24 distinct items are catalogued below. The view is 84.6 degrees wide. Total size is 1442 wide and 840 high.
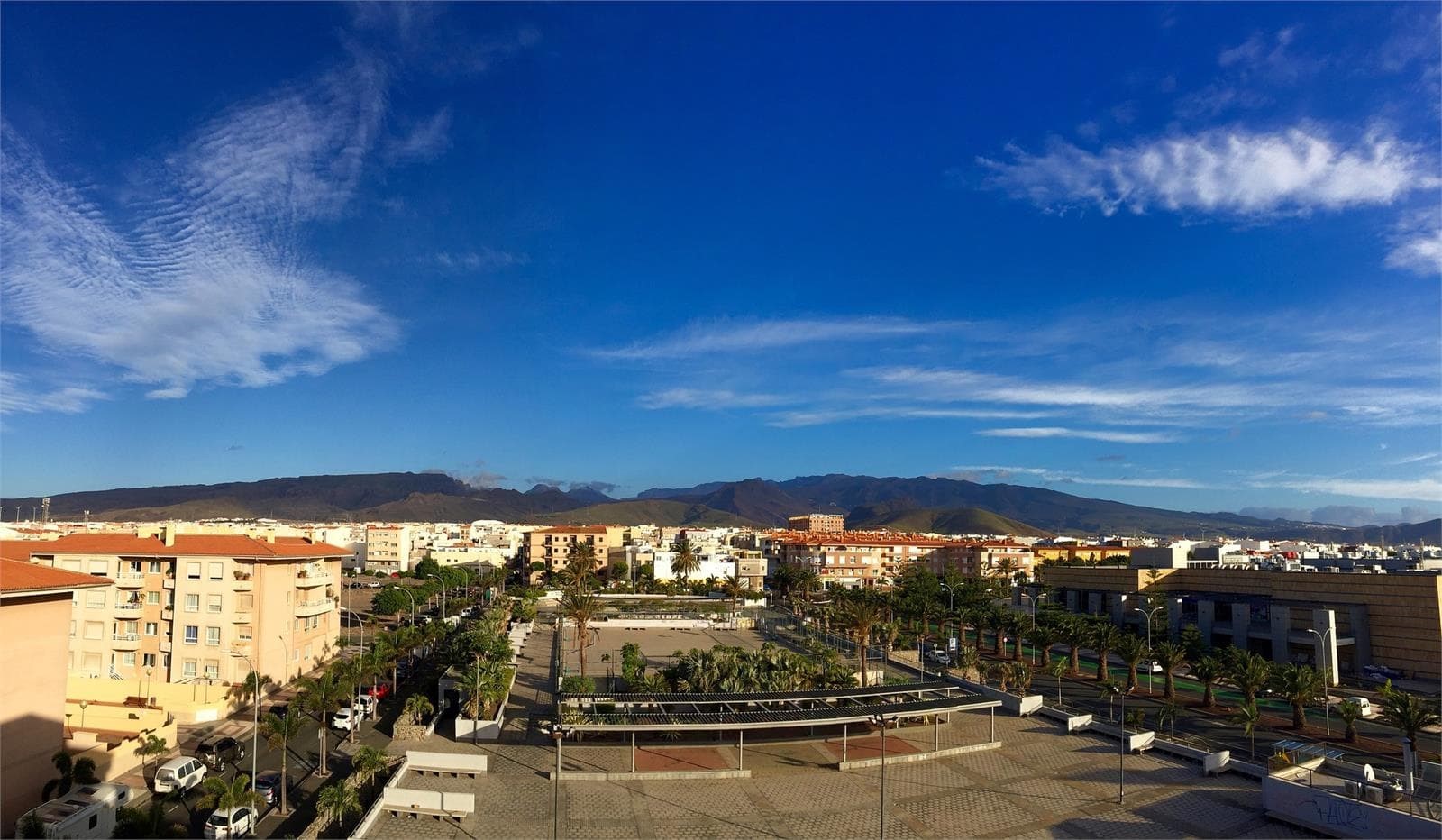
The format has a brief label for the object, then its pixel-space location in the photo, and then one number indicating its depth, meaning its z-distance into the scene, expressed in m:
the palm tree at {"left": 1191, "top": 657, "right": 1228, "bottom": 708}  42.09
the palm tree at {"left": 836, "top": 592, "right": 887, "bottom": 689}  45.09
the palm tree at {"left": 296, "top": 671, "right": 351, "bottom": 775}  31.83
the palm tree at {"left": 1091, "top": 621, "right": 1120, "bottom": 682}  49.12
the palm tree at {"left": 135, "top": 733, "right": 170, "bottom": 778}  29.77
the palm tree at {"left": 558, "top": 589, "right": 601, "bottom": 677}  48.62
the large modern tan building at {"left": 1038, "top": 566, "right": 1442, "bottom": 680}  51.56
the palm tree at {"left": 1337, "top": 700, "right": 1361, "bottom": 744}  35.19
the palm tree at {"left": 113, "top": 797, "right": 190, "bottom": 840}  22.52
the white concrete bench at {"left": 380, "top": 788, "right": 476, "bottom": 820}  24.66
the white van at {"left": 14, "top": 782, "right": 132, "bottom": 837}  21.84
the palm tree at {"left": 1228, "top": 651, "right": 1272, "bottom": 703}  38.31
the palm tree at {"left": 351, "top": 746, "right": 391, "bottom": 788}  27.30
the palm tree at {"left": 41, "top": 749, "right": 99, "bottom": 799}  25.91
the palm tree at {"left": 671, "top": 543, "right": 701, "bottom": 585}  112.56
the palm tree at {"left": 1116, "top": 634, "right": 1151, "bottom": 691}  44.81
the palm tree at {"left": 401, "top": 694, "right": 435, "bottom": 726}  34.06
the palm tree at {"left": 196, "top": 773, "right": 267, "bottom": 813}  23.86
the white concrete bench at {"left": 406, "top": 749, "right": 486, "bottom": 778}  28.64
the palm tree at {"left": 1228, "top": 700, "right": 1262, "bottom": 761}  33.22
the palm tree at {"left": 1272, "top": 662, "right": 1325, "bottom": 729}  37.34
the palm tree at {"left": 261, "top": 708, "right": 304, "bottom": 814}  28.48
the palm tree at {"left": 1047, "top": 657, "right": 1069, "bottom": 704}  47.31
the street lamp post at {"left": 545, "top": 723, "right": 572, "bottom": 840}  21.95
